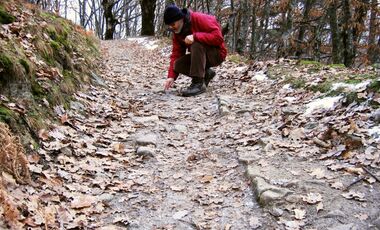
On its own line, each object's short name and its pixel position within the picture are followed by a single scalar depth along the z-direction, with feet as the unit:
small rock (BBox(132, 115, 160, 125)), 16.34
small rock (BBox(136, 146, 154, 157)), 12.89
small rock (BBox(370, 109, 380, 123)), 11.86
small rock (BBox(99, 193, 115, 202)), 9.96
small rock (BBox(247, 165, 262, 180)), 10.74
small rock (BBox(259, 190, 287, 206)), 9.38
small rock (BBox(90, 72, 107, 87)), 20.75
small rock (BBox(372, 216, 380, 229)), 8.02
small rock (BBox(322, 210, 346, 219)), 8.61
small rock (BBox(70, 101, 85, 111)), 15.30
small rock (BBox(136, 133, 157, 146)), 13.82
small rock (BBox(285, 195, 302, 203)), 9.34
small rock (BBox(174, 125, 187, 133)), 15.59
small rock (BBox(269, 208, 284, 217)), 8.95
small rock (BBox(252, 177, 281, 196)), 9.81
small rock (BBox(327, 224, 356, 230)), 8.14
